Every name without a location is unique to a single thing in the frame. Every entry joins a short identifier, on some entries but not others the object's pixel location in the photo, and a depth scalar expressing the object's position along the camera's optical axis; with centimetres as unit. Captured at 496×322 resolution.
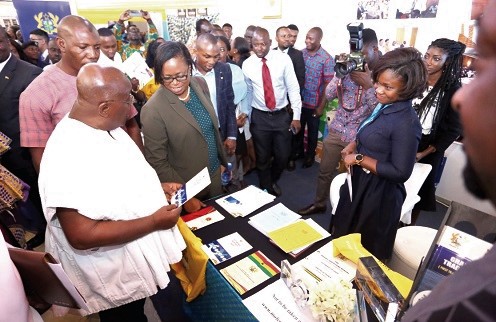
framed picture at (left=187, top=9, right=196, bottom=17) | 617
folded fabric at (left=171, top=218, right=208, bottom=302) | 136
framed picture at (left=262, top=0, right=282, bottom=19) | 522
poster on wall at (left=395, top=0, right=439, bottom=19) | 327
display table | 121
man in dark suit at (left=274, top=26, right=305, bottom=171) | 386
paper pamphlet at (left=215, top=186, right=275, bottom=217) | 169
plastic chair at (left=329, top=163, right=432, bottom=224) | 212
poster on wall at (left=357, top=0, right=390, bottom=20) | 368
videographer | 241
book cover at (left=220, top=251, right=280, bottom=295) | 123
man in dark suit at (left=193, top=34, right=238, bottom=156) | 255
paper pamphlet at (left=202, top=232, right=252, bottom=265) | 137
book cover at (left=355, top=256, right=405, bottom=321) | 94
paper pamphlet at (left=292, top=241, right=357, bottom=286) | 124
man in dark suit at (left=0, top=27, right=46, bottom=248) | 224
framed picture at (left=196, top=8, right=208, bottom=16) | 620
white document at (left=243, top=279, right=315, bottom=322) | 109
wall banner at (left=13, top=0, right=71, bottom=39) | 525
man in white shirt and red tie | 320
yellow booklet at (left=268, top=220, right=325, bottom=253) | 139
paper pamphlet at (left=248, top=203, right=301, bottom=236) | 153
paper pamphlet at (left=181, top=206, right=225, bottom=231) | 159
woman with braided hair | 231
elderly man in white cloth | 105
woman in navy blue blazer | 162
